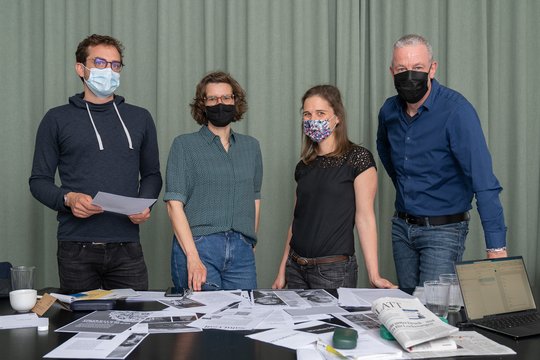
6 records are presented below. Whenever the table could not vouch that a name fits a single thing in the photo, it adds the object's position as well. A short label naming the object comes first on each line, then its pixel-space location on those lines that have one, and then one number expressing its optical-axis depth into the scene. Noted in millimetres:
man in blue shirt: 2178
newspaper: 1270
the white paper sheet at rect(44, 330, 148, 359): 1234
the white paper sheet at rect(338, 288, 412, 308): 1701
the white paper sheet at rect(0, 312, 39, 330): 1472
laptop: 1502
